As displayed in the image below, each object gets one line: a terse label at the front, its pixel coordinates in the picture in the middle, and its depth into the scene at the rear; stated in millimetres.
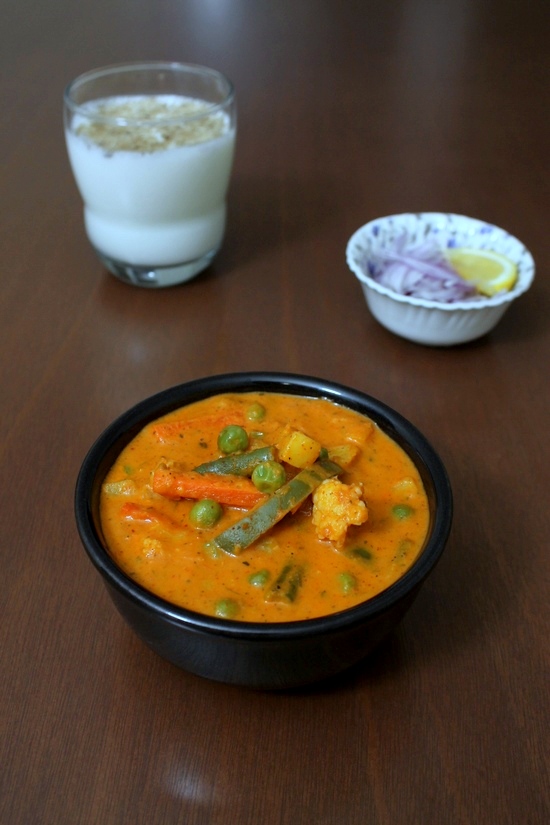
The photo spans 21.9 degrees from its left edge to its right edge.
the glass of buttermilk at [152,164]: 643
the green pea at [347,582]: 471
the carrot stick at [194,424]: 521
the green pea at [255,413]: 528
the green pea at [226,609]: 462
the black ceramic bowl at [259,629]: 447
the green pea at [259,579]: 471
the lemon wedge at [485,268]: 652
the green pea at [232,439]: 509
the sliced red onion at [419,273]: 645
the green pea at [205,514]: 487
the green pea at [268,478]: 491
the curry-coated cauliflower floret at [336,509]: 478
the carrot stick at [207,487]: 493
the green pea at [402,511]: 493
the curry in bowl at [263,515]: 471
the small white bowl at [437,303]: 624
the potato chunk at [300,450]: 498
